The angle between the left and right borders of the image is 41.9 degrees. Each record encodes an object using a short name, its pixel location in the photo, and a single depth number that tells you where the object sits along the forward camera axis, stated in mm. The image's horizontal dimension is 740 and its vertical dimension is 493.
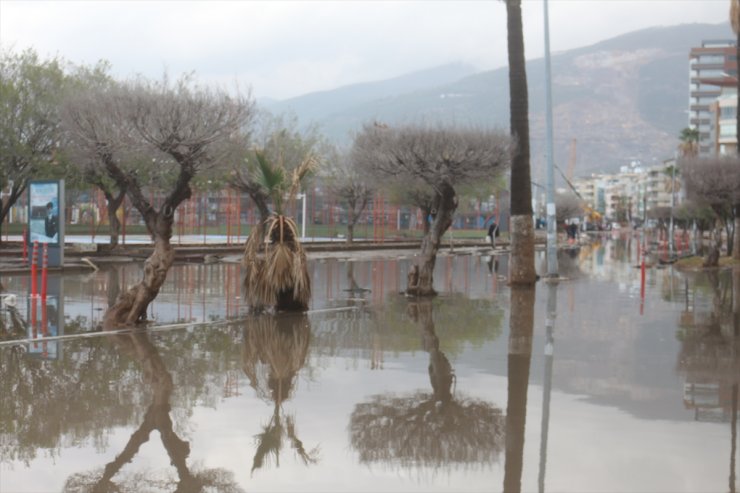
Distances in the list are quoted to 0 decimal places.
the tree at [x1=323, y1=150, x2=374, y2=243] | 55062
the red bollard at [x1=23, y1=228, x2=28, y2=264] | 30559
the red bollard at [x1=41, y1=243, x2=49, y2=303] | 17641
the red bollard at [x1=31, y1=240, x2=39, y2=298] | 17953
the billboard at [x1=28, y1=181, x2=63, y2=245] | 27422
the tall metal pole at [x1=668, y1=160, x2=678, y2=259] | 45200
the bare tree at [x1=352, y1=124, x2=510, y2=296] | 20453
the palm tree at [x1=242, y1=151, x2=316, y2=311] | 16328
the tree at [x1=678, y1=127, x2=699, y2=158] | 107794
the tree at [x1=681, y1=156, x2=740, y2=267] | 35094
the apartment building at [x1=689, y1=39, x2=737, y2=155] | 159750
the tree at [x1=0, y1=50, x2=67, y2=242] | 34781
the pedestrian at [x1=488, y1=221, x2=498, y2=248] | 55312
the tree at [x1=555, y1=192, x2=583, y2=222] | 93312
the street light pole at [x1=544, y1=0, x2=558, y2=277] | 26297
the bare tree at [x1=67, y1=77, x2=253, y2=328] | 14820
